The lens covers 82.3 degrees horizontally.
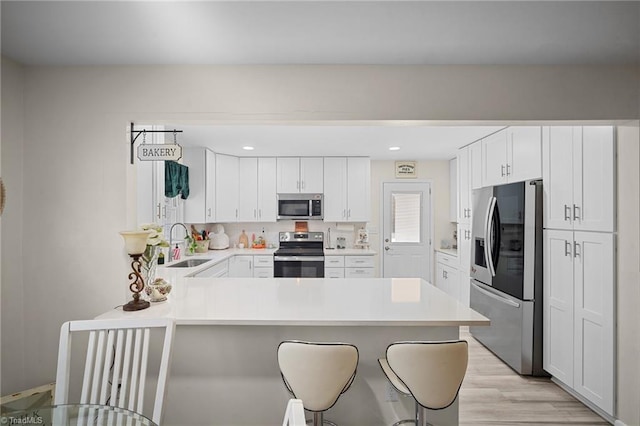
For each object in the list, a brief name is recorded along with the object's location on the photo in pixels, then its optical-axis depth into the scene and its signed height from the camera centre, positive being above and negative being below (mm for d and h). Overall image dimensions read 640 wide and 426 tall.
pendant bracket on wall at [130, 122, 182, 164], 2316 +500
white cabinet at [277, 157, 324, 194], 5617 +580
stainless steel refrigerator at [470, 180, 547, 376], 3197 -554
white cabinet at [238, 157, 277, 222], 5617 +335
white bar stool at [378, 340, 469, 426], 1682 -720
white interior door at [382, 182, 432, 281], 6156 -276
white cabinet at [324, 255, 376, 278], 5305 -775
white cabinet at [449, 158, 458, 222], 5949 +376
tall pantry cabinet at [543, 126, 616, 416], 2510 -361
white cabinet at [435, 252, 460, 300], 5004 -908
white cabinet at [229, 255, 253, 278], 5180 -748
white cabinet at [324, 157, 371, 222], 5621 +367
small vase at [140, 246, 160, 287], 2344 -317
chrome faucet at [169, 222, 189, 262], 4198 -321
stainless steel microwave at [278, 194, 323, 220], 5586 +90
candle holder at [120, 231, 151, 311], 2100 -251
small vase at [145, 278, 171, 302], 2295 -489
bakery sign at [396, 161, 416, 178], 6199 +723
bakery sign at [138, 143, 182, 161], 2264 +378
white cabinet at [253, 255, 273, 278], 5266 -792
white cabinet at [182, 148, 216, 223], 4922 +379
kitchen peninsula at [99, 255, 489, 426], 2148 -922
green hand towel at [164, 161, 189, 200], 4344 +404
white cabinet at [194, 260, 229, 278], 3887 -673
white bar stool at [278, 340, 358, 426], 1694 -728
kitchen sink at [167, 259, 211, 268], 4148 -583
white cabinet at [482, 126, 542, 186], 3273 +561
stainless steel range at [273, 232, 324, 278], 5184 -725
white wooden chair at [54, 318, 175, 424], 1525 -610
